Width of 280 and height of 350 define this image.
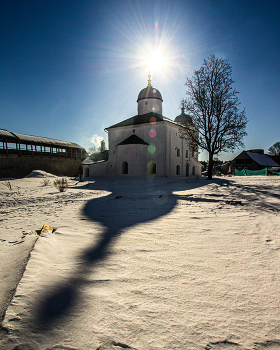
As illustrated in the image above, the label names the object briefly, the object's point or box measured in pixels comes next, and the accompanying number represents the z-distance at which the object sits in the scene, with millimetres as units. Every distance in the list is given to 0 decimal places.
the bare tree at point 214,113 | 17859
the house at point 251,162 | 42125
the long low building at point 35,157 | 26422
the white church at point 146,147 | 21594
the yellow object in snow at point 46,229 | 2885
